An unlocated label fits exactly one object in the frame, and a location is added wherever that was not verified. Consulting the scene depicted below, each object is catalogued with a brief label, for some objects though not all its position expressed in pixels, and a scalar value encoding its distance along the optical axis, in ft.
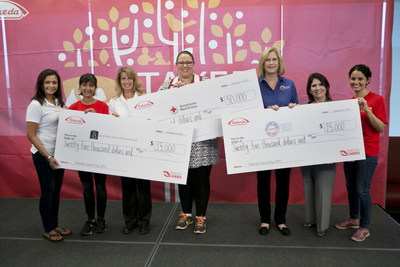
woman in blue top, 6.56
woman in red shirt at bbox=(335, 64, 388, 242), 6.31
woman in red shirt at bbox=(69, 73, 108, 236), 6.78
